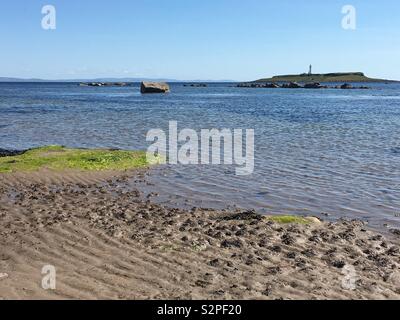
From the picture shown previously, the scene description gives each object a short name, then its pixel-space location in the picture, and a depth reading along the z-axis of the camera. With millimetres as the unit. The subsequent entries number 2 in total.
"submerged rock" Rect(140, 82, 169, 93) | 127506
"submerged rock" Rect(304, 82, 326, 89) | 195375
